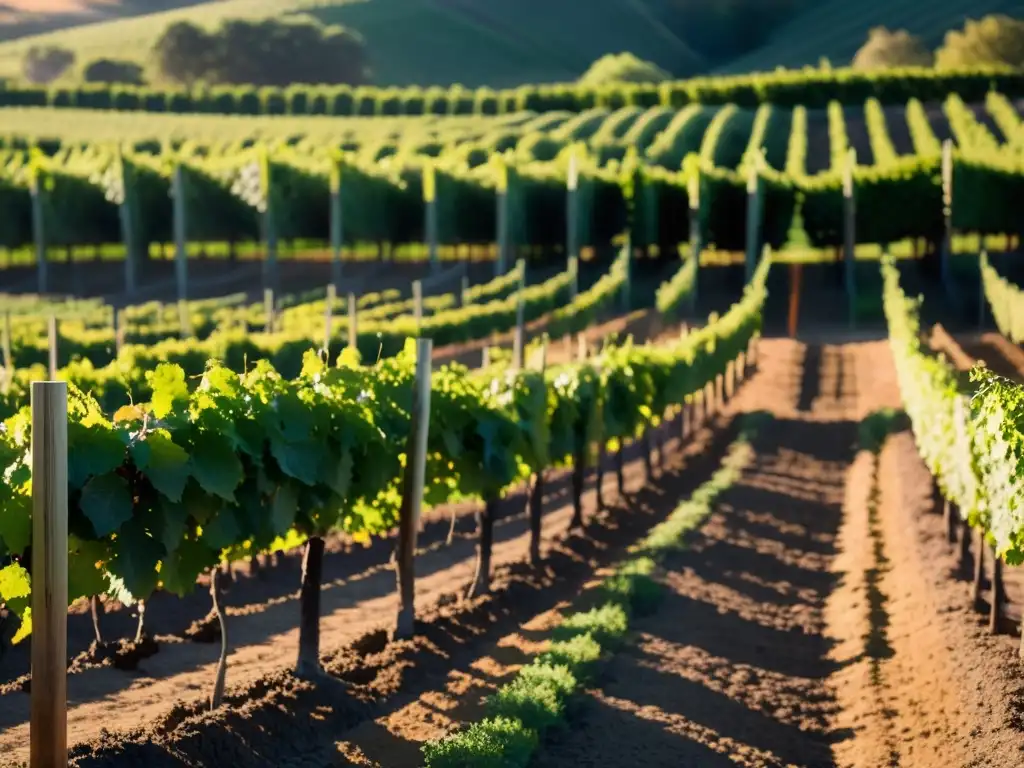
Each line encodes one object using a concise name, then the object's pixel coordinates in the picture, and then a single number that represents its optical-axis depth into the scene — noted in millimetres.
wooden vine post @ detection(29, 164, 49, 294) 52884
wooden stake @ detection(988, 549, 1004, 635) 12617
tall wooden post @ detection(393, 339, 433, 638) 12734
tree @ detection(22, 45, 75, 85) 136125
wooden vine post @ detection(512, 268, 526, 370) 23350
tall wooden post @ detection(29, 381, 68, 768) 7379
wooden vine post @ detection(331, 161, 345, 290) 50656
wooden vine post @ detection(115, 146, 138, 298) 52688
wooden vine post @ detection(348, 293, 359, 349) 22331
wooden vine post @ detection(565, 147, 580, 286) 49781
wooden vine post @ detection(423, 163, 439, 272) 50875
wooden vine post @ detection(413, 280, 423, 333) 29766
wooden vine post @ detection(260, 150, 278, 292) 52272
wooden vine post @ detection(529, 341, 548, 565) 17125
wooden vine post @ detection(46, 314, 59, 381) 13703
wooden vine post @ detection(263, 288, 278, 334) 29956
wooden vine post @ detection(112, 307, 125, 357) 23417
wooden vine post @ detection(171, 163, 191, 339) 49531
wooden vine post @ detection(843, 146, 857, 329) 48256
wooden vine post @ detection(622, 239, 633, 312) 48250
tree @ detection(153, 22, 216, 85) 116438
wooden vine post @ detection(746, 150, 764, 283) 50500
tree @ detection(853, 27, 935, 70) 116000
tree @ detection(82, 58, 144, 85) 115938
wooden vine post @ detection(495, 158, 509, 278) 50688
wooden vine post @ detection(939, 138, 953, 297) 49125
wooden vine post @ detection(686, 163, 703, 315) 49688
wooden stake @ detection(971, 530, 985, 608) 13750
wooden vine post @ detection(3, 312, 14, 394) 16717
